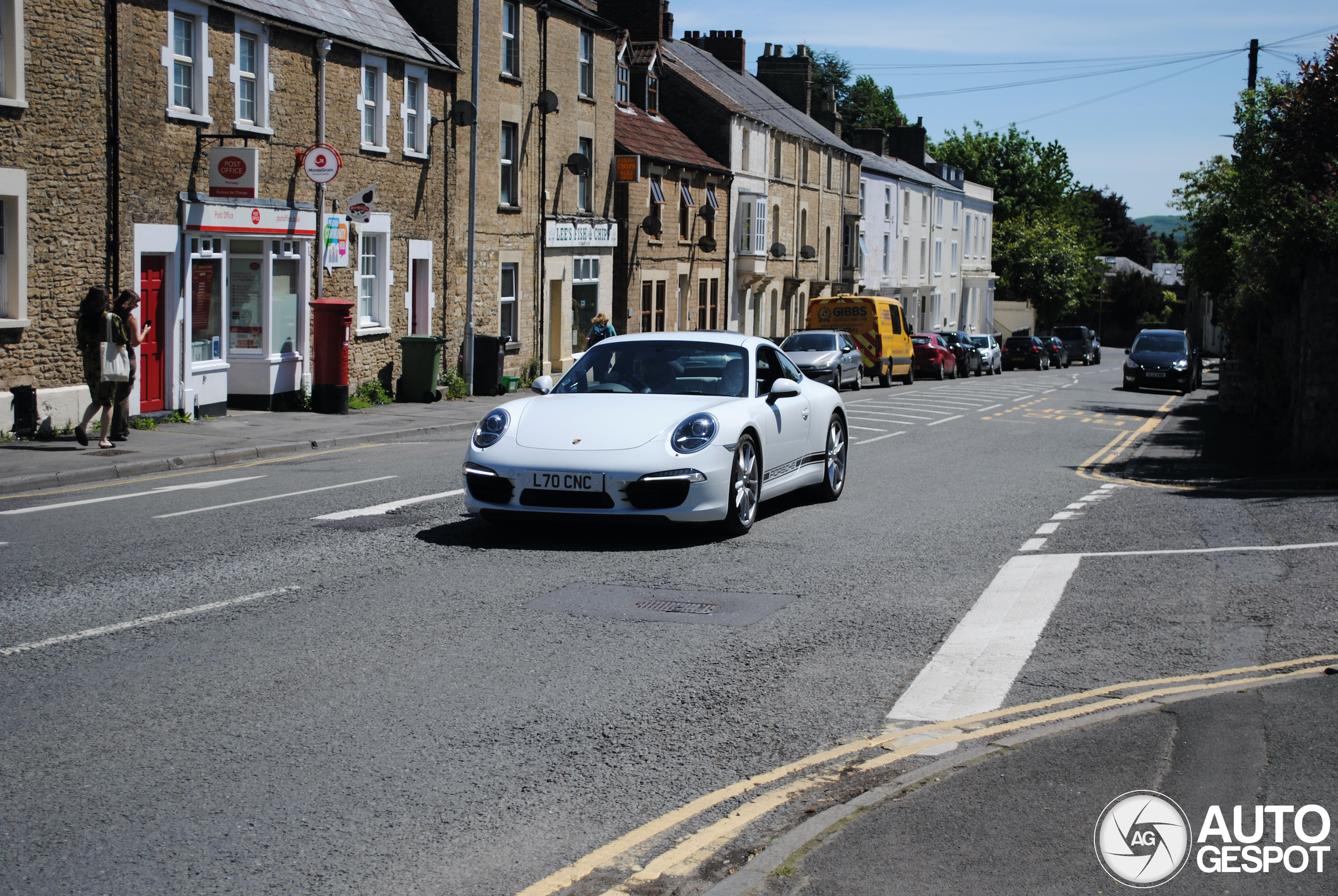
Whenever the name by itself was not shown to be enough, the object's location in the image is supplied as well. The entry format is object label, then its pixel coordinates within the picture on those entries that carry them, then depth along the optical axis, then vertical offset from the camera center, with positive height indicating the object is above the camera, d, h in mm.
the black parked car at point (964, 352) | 53375 +38
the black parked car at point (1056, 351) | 67312 +205
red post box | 22531 -262
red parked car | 48844 -87
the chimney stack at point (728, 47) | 59469 +12957
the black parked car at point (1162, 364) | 42406 -209
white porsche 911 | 9586 -673
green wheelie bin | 26453 -516
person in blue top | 27078 +327
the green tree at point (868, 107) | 99375 +17671
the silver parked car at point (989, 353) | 56969 +7
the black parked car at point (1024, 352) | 64688 +97
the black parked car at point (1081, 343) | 74875 +656
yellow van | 41281 +793
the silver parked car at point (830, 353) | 35594 -96
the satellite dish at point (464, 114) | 28234 +4658
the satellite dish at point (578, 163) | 34625 +4539
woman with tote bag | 16094 -247
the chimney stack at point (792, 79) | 64938 +12706
